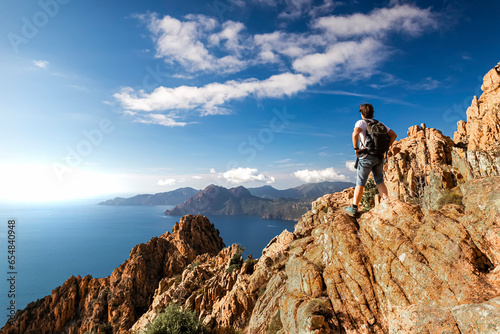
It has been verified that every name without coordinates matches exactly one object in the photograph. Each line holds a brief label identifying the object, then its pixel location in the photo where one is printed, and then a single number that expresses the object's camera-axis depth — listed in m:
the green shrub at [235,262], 30.71
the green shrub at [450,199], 14.39
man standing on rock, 8.51
